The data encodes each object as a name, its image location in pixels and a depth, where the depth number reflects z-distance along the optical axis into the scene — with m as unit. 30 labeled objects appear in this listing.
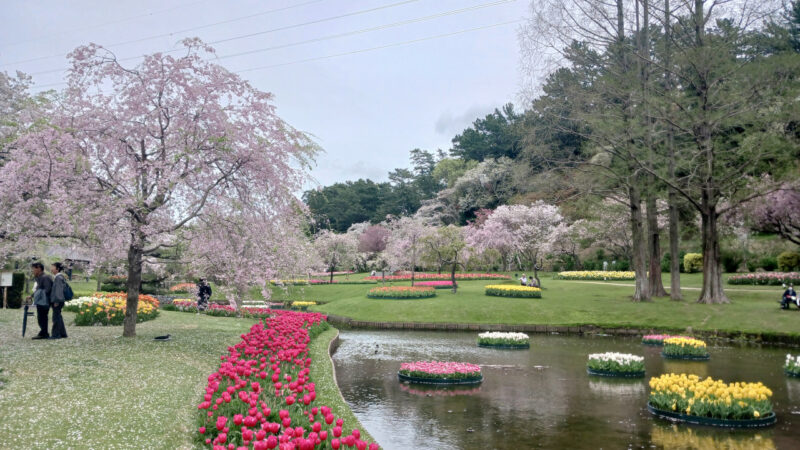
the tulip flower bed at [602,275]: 45.56
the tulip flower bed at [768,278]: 35.89
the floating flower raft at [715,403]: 10.85
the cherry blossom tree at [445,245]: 36.09
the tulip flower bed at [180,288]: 44.44
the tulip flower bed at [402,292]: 33.72
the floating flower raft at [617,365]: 15.59
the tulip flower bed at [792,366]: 15.39
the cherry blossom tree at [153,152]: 12.99
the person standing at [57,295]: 14.09
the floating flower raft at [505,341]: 20.98
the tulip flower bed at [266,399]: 5.54
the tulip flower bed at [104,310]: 19.03
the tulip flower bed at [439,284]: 39.80
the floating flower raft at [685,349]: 18.27
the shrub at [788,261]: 39.41
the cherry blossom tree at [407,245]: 45.68
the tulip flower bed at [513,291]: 31.95
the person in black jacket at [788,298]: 24.88
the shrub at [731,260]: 43.45
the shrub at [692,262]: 45.91
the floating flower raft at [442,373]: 14.80
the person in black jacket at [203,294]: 23.28
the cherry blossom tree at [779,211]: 32.81
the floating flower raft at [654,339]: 21.30
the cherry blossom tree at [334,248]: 53.69
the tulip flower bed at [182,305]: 29.52
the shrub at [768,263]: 41.13
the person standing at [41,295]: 14.09
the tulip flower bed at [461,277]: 46.06
